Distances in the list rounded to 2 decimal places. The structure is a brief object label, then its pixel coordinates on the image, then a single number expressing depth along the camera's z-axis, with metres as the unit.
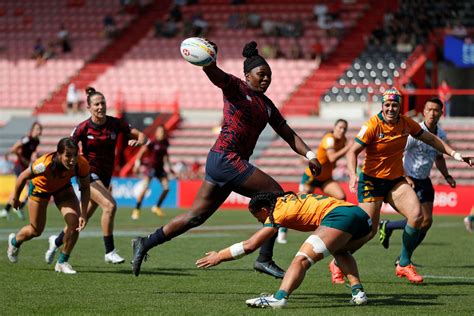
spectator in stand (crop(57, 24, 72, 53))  44.03
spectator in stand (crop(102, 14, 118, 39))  44.25
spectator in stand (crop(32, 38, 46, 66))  43.62
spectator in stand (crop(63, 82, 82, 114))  39.88
